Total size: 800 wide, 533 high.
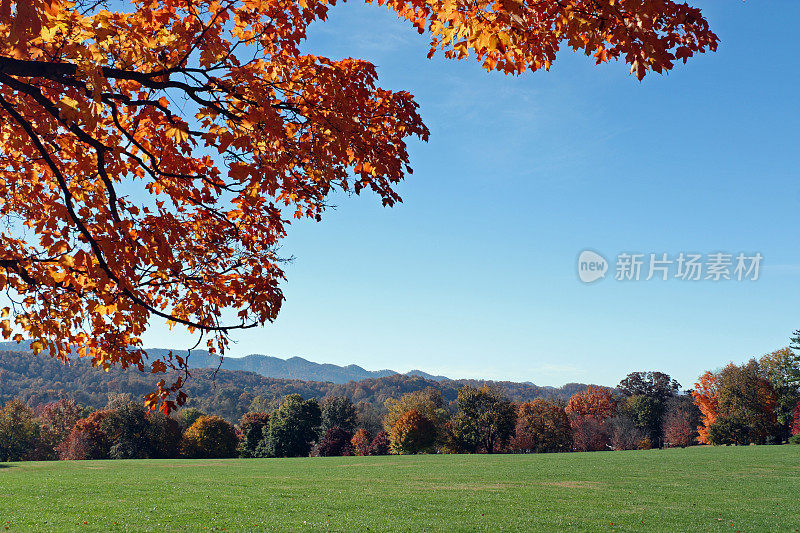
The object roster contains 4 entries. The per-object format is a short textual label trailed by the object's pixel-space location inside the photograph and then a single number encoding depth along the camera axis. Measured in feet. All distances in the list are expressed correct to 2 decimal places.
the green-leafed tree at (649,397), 290.35
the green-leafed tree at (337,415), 270.87
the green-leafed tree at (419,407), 258.57
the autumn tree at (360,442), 243.19
